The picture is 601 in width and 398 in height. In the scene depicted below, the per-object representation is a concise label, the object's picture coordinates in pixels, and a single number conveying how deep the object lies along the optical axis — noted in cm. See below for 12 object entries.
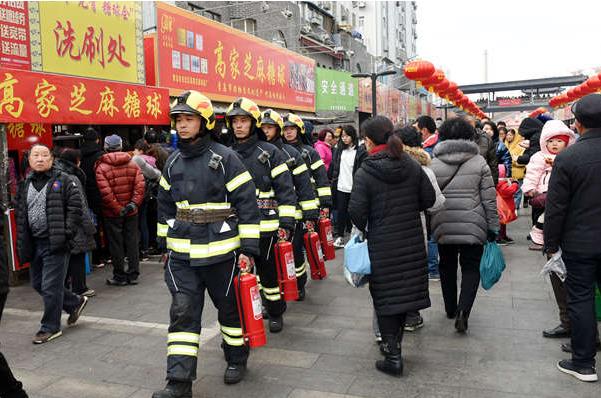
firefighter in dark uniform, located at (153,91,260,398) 383
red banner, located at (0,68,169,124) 651
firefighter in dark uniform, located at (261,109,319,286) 557
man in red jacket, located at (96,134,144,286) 714
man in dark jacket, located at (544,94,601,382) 384
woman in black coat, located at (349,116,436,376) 410
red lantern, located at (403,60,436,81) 1302
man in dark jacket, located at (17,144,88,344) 515
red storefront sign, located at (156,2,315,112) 1133
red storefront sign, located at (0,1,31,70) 723
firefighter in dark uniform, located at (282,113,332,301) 598
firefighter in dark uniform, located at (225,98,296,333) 510
